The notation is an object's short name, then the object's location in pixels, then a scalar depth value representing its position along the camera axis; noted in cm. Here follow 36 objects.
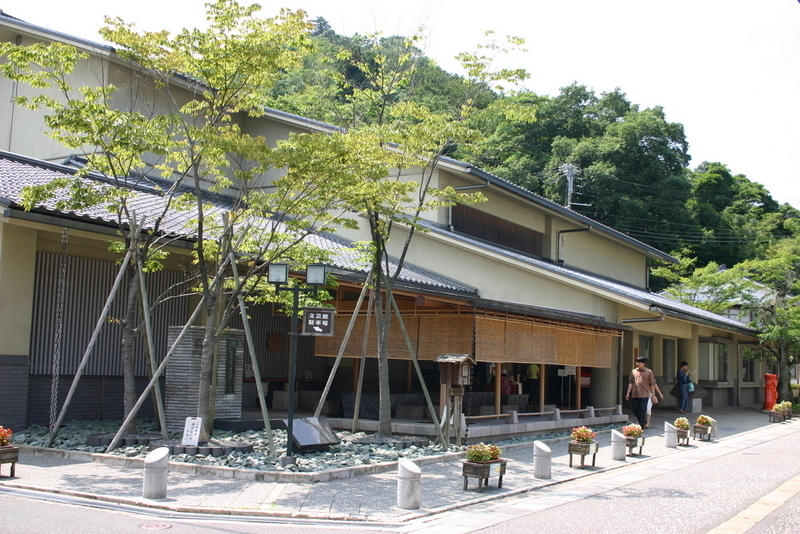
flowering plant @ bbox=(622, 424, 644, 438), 1451
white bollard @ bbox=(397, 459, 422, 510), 899
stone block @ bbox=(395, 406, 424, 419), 1609
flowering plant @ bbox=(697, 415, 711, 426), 1793
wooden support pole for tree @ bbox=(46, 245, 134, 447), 1156
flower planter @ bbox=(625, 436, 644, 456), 1452
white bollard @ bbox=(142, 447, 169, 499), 876
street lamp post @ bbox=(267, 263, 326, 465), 1131
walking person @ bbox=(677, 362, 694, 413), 2348
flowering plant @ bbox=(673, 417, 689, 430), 1658
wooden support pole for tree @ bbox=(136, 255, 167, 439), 1196
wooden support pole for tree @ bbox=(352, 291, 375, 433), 1427
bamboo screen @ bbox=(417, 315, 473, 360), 1510
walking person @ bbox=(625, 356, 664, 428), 1773
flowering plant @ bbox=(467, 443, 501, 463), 1045
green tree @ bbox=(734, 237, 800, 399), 2916
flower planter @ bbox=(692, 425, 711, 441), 1789
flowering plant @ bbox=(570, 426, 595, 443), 1269
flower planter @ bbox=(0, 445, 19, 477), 945
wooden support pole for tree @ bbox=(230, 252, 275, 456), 1128
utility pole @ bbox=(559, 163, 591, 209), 3819
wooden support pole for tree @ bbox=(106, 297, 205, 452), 1149
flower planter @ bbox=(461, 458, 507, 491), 1032
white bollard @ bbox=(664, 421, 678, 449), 1634
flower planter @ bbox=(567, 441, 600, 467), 1259
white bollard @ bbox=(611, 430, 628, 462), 1397
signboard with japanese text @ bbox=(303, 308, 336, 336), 1156
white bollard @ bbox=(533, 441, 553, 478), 1149
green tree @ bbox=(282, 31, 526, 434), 1373
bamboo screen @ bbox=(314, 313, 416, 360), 1555
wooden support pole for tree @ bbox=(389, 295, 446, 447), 1345
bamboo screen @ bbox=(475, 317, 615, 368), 1549
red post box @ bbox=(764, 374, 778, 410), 2978
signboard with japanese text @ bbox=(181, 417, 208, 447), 1170
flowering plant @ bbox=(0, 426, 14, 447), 957
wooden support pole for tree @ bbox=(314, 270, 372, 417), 1389
